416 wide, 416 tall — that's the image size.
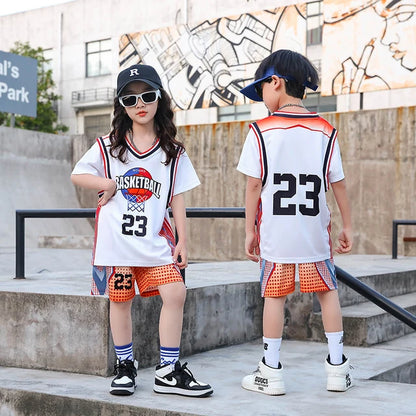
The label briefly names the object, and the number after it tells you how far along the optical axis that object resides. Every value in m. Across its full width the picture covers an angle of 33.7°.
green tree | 37.31
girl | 3.13
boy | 3.12
